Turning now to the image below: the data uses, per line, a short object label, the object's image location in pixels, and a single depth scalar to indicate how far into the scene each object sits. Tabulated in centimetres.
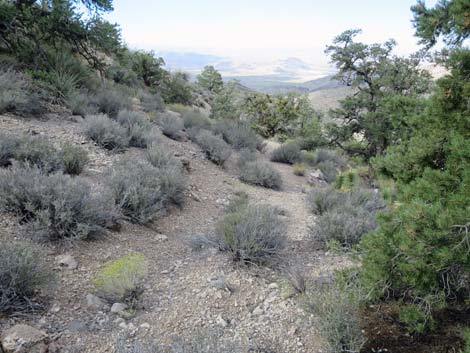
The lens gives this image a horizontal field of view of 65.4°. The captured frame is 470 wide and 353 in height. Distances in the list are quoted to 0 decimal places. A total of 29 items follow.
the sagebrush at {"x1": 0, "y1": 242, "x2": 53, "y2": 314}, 327
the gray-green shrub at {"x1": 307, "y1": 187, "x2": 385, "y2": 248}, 547
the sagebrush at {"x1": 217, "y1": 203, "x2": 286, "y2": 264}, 465
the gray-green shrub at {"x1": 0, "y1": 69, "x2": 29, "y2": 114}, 764
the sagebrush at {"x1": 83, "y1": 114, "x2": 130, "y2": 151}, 768
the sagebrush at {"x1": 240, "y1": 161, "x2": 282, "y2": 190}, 918
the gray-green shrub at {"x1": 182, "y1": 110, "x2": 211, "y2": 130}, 1245
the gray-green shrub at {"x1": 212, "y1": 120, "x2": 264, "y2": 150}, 1249
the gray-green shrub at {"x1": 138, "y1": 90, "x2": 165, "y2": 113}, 1284
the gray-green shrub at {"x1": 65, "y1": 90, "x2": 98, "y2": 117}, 913
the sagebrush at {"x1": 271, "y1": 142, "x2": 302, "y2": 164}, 1321
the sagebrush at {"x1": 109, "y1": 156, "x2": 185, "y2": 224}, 548
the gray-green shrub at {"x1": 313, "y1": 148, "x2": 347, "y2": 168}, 1459
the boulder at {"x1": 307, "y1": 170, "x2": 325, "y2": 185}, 1142
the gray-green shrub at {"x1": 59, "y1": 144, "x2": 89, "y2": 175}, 607
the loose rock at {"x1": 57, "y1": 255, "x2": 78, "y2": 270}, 411
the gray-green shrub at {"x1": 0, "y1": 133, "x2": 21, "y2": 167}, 563
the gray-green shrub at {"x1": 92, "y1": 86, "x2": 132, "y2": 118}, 998
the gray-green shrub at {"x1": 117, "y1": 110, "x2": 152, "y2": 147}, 835
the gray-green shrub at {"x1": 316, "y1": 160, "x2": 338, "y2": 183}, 1270
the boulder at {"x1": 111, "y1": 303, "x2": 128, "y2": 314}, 359
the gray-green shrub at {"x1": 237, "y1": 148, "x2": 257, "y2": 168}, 1045
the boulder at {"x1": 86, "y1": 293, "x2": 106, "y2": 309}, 362
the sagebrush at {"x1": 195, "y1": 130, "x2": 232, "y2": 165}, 980
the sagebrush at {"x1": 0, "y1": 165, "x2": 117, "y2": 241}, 438
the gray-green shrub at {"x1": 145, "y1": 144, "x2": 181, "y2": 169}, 730
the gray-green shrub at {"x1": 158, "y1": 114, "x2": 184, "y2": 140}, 1050
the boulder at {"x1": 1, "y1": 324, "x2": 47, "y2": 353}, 277
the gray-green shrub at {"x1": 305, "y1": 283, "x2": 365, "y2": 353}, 291
